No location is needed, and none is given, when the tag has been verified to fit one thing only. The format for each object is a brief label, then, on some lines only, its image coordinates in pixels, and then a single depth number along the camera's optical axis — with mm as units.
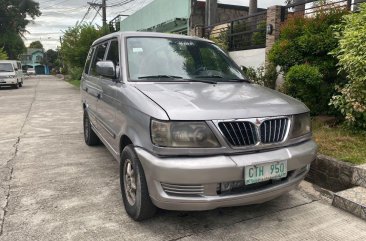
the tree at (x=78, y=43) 22062
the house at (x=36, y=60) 91875
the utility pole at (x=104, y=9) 26441
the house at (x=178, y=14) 16125
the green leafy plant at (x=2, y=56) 37044
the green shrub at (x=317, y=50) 6227
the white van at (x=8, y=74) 22078
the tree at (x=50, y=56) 91312
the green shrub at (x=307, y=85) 6016
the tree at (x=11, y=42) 46625
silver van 2709
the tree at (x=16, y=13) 46250
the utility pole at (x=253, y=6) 14708
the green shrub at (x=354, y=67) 4910
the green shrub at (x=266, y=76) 8000
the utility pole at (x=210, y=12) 14144
